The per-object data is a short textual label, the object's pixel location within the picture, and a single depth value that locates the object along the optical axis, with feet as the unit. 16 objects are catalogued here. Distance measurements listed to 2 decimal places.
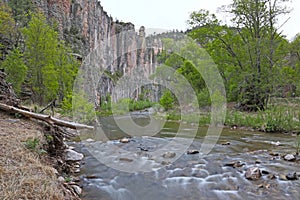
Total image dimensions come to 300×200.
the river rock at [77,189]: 14.47
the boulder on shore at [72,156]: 20.86
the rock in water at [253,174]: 17.92
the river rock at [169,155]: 25.02
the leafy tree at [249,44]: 58.13
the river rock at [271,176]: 17.84
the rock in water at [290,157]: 22.33
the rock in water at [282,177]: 17.61
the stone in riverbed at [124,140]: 33.16
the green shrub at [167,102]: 91.30
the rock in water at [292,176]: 17.53
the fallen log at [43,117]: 19.15
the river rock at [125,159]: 23.89
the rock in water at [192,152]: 26.21
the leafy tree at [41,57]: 61.57
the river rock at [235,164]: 20.99
